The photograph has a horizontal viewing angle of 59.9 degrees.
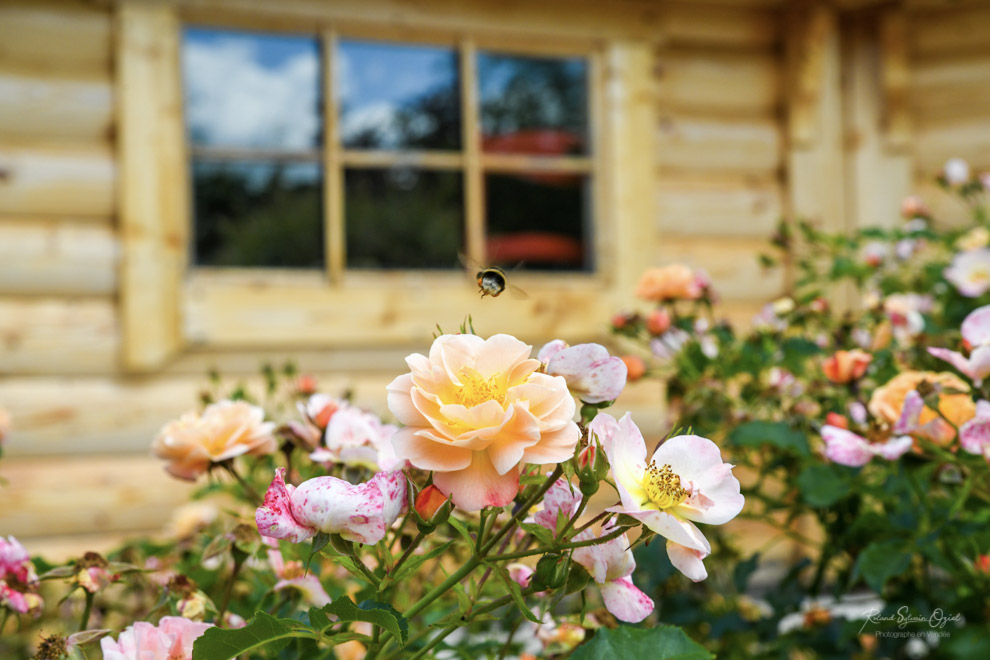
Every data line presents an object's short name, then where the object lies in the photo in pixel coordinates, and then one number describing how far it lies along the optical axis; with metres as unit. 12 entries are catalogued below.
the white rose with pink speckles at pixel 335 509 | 0.52
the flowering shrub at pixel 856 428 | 0.86
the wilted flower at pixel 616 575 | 0.58
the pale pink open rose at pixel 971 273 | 1.40
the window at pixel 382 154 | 2.59
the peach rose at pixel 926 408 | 0.83
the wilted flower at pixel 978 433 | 0.73
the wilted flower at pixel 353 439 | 0.74
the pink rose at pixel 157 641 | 0.59
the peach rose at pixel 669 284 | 1.34
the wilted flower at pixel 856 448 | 0.83
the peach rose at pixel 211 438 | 0.78
